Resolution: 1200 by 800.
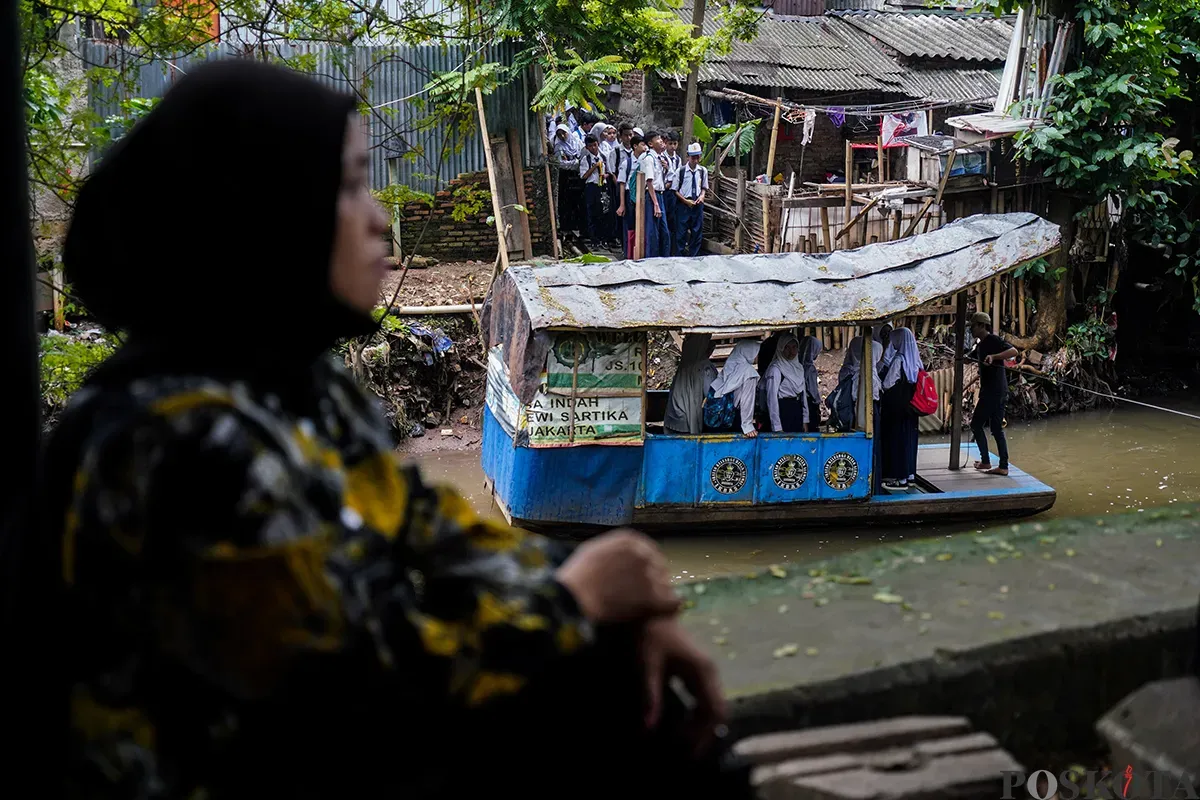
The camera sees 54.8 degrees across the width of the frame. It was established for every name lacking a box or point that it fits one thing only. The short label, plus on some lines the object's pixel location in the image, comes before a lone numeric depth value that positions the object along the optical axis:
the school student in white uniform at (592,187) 16.53
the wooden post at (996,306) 15.16
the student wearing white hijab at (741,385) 10.14
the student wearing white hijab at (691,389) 10.23
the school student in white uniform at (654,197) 16.14
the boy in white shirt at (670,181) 16.45
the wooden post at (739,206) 17.48
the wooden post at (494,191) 13.73
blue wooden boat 9.60
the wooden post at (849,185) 15.24
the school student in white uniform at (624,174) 16.34
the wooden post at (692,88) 16.31
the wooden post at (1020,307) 15.27
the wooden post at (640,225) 15.94
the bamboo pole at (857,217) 14.91
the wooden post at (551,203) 15.44
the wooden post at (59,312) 11.04
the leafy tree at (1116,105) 13.91
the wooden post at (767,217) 16.27
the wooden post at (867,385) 10.40
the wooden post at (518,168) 15.01
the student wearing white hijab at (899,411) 10.90
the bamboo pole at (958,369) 11.30
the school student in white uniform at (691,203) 16.66
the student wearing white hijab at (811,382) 10.56
